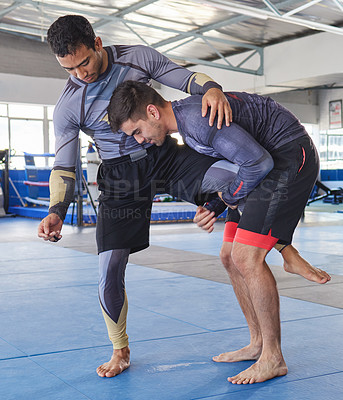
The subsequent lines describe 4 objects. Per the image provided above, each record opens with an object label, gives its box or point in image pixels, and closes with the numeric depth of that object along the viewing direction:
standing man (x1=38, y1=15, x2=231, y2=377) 2.48
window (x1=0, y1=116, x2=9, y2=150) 17.03
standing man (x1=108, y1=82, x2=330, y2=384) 2.17
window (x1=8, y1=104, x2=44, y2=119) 17.12
